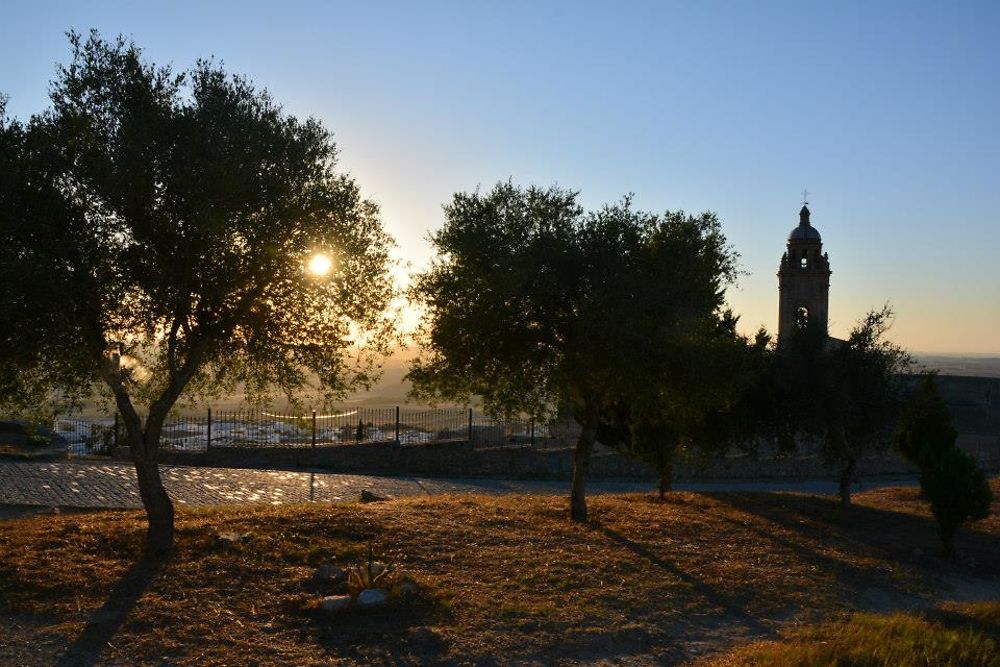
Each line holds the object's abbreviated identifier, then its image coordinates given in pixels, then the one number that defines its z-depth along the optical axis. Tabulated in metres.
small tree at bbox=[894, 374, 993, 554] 16.52
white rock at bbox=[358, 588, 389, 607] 10.39
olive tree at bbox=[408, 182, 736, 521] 14.62
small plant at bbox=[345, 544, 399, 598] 10.81
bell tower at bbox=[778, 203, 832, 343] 62.12
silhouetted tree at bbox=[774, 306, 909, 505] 20.45
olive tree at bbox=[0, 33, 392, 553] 10.95
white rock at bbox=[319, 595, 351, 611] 10.25
